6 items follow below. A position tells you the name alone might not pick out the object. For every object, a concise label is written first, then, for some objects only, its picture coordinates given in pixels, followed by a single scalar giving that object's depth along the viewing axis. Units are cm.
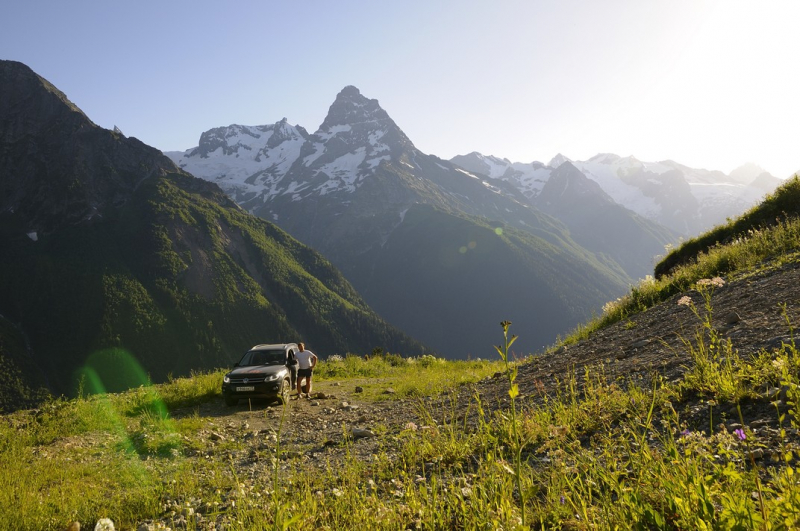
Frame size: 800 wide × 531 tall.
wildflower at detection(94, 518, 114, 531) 485
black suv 1438
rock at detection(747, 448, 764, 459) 324
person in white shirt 1603
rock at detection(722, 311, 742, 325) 735
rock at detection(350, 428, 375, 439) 856
